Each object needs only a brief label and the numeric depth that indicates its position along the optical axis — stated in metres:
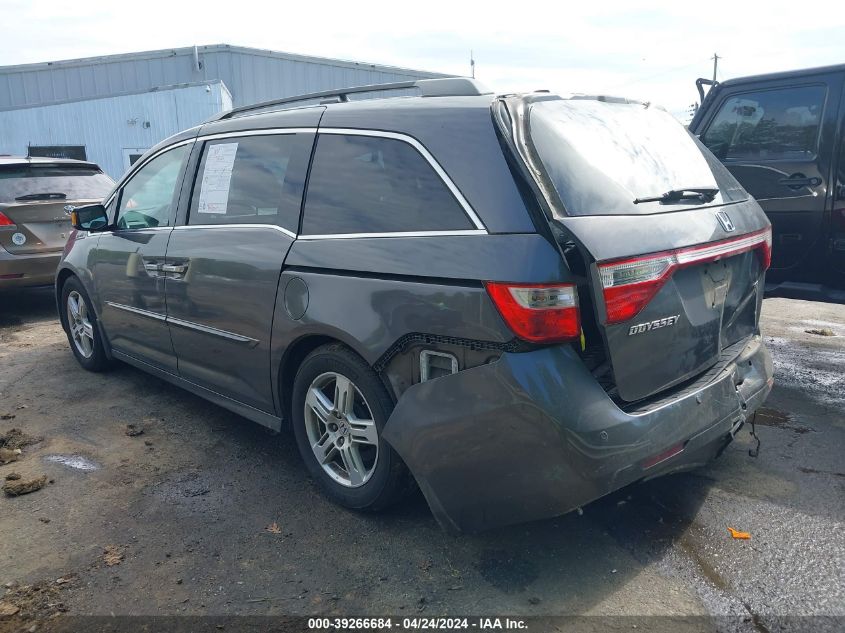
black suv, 4.63
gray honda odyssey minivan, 2.34
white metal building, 16.73
